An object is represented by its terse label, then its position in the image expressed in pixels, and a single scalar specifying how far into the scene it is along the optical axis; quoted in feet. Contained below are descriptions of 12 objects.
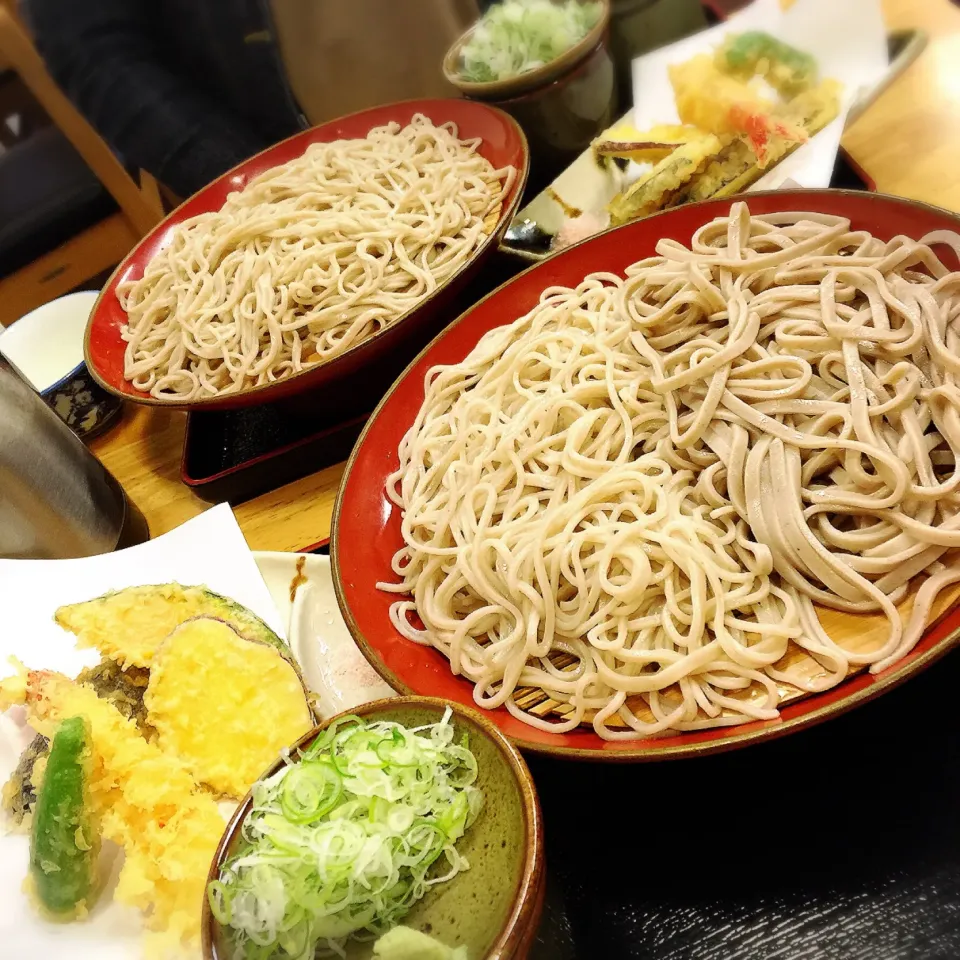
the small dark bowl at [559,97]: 1.97
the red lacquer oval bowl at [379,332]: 1.73
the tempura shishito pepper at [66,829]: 1.26
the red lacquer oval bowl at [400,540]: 1.14
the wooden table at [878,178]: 1.76
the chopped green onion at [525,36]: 2.01
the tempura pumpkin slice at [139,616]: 1.48
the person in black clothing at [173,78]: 3.02
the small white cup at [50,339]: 2.29
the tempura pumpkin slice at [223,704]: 1.34
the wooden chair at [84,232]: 3.19
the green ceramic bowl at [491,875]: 1.00
